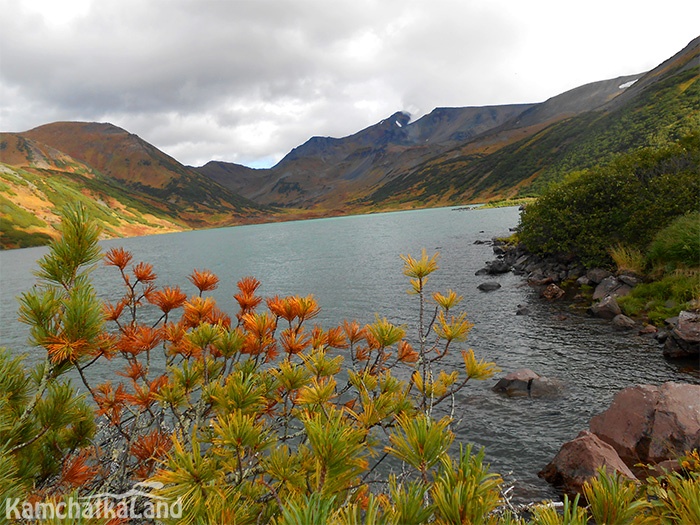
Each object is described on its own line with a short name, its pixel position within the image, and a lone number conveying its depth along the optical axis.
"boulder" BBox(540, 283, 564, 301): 19.59
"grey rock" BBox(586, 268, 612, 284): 18.75
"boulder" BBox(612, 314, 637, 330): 13.91
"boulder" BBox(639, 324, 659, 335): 12.86
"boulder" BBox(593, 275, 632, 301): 16.22
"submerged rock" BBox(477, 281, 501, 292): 23.84
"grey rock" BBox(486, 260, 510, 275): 28.39
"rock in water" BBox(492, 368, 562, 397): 10.41
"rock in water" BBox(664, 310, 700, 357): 10.63
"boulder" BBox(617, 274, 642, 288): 15.97
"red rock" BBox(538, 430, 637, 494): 6.16
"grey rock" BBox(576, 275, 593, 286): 19.84
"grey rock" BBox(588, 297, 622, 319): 15.24
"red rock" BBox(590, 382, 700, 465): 6.66
